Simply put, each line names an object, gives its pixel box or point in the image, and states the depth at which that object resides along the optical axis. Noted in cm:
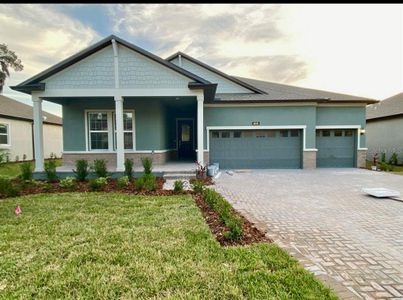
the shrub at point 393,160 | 1677
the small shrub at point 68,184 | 829
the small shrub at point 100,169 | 945
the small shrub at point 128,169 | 979
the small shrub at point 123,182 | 849
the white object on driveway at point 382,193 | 717
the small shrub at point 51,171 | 926
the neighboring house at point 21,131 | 1812
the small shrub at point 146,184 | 789
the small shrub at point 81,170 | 939
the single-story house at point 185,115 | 1064
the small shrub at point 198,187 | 741
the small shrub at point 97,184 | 818
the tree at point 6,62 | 2116
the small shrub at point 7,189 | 742
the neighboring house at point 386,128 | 1775
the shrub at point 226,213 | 405
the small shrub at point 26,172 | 909
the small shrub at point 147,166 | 966
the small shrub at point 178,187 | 764
